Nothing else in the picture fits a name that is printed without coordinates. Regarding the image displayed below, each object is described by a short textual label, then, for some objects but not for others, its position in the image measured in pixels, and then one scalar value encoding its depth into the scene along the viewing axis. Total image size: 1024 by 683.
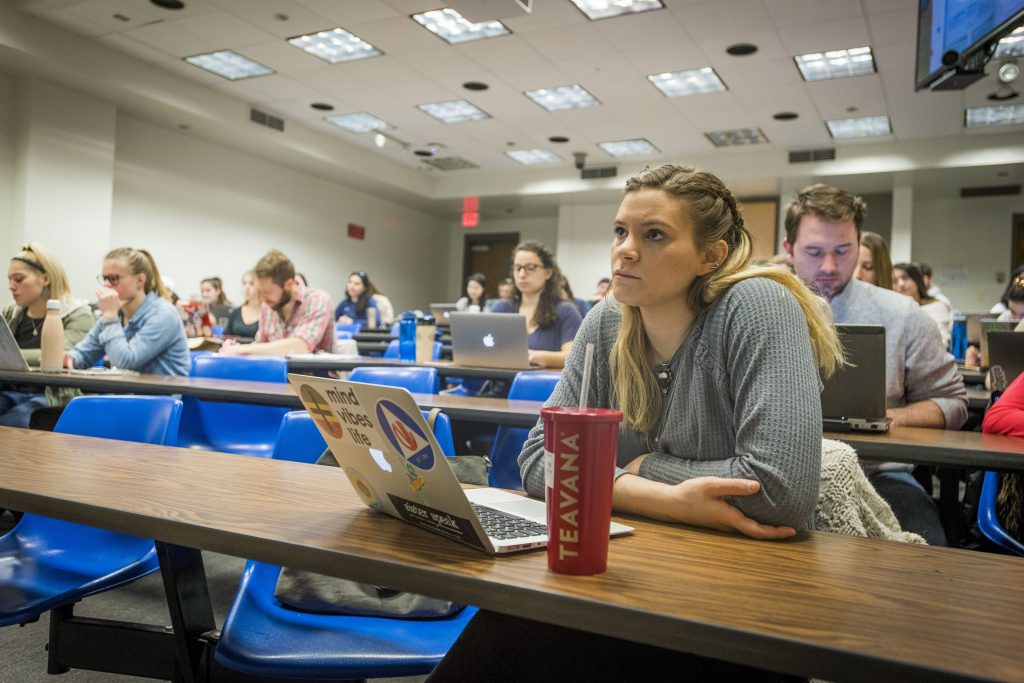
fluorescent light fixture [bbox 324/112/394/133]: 8.91
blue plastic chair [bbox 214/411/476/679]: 1.10
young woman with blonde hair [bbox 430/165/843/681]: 0.92
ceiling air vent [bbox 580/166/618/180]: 10.64
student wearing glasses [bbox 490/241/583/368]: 4.14
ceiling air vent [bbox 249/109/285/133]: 8.67
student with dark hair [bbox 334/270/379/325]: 8.06
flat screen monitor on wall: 2.75
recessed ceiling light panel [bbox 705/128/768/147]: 8.85
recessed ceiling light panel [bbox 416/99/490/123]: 8.24
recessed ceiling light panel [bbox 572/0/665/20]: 5.61
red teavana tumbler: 0.68
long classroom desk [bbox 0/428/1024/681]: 0.58
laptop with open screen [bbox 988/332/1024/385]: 2.33
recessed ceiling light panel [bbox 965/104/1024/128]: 7.72
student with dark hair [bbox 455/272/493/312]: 8.70
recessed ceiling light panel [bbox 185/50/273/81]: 7.16
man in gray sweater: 2.03
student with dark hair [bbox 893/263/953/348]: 5.27
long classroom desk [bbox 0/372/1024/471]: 1.53
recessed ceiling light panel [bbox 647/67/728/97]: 7.07
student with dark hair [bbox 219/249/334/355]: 4.00
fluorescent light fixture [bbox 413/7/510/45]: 5.97
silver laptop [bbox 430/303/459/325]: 5.77
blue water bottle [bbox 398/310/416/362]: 4.34
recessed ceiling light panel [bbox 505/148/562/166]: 10.20
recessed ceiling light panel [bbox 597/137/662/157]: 9.55
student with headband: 3.15
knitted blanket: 1.05
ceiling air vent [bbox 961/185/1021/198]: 9.91
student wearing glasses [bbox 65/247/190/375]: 3.17
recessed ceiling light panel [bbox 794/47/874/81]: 6.42
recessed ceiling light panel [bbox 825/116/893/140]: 8.28
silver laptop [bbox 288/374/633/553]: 0.78
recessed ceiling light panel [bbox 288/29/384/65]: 6.51
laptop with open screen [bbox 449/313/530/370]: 3.52
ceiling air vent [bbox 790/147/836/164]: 9.28
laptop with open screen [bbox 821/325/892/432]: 1.69
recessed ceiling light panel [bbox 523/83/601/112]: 7.64
